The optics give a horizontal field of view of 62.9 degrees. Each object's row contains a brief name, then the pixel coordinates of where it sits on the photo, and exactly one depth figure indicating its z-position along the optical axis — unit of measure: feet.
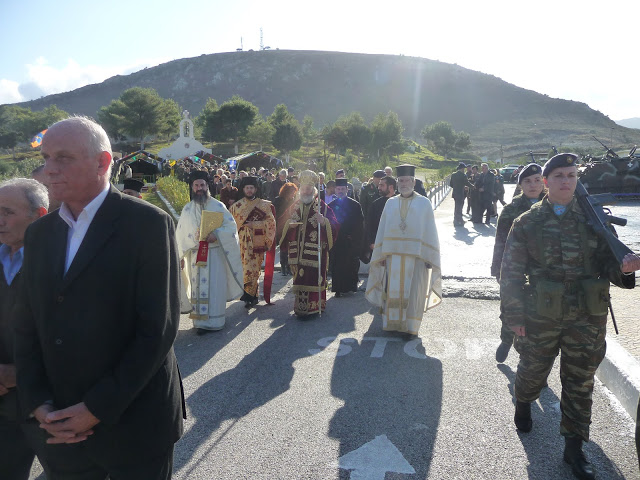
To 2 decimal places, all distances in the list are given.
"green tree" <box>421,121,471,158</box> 282.97
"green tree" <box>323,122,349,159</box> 231.09
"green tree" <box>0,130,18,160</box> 229.66
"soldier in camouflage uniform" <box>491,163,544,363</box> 17.28
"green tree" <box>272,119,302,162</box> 230.68
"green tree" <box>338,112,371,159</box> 238.07
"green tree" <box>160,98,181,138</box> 278.26
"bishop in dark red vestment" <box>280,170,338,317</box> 23.47
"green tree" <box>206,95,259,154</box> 253.65
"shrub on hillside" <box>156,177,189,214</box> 51.45
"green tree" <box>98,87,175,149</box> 263.49
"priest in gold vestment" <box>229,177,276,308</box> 25.62
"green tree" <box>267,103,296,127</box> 256.93
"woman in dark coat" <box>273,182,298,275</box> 28.40
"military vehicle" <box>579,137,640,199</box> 71.15
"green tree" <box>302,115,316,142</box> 267.51
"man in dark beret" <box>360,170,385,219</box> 36.18
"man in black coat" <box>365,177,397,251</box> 27.43
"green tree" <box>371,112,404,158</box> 237.04
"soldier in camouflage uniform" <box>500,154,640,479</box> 10.89
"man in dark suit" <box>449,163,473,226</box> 53.72
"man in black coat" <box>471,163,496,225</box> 53.98
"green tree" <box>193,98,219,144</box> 258.37
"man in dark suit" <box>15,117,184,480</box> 6.34
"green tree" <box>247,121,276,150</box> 247.50
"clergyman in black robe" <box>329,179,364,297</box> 27.91
